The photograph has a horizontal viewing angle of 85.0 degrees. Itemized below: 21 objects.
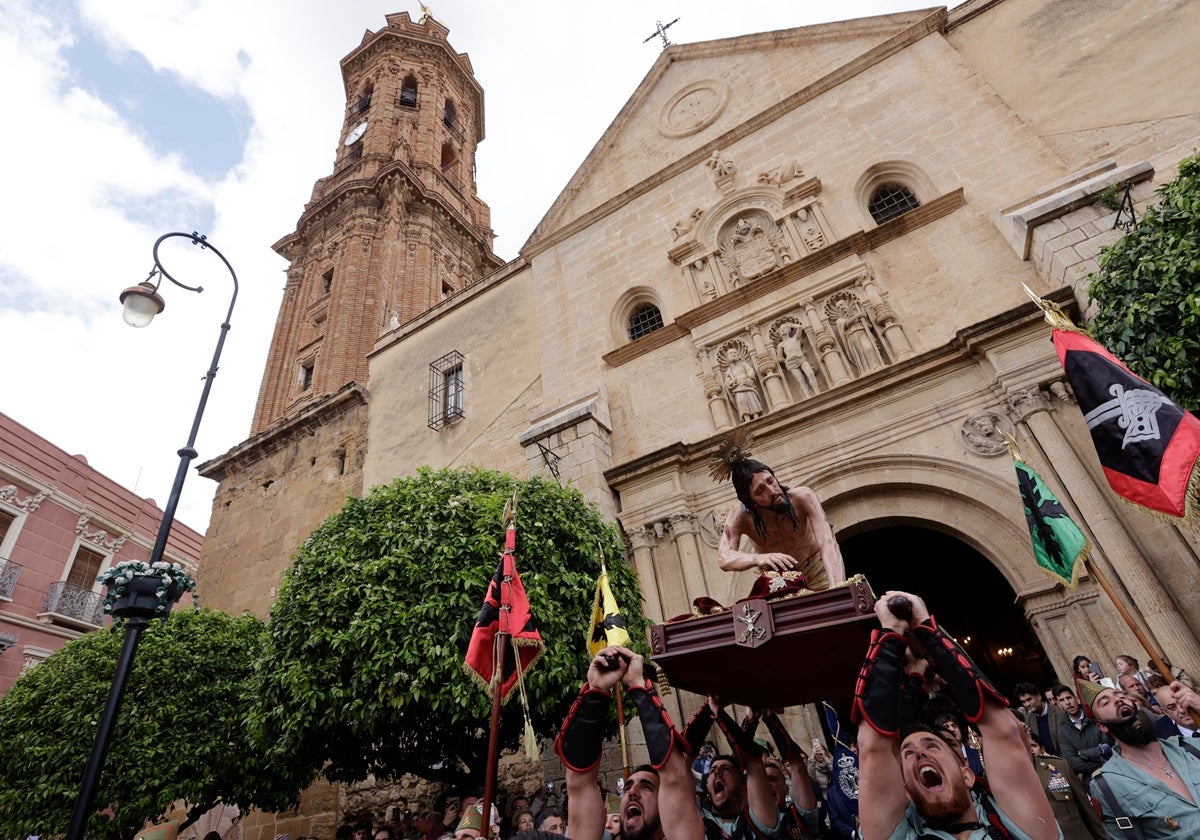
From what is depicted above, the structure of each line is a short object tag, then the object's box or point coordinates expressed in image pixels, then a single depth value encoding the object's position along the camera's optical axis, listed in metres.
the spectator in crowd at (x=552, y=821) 5.52
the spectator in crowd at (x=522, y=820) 6.07
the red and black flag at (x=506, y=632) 4.97
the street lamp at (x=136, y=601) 4.60
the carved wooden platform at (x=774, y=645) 3.13
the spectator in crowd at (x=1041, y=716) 5.43
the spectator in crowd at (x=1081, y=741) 4.79
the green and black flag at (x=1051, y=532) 5.93
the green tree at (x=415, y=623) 6.91
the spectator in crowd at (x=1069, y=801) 3.72
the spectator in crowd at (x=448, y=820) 7.34
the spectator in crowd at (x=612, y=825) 3.84
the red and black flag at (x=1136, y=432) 4.93
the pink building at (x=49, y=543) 17.12
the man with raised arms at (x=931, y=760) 2.01
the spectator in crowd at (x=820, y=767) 6.02
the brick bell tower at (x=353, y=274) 16.44
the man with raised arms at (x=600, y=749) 2.64
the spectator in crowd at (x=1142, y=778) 3.24
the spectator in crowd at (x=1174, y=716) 4.30
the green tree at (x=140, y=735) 8.62
